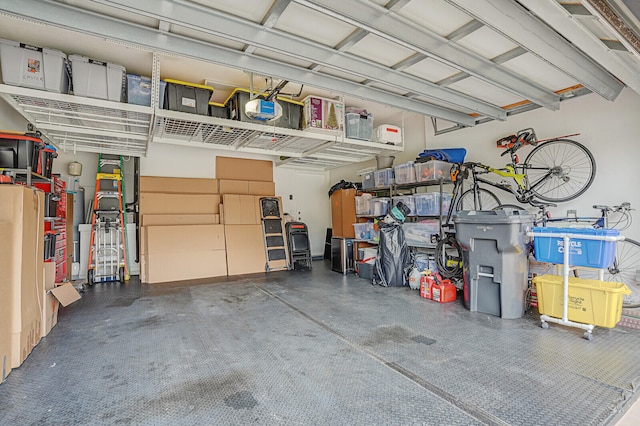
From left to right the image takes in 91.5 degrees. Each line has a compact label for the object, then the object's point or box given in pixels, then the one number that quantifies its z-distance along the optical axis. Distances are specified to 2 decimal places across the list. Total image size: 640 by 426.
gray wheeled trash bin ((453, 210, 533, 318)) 3.15
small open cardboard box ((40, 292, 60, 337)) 2.80
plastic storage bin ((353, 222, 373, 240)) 5.50
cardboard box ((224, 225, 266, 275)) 5.93
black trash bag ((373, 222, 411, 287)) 4.64
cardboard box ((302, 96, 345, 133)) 4.44
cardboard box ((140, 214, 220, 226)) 5.55
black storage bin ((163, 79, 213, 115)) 3.81
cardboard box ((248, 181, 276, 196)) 6.64
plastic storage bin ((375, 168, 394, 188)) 5.21
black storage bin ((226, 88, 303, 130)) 4.15
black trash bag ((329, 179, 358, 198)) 6.07
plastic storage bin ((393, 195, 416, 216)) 4.79
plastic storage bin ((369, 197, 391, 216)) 5.28
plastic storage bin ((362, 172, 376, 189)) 5.61
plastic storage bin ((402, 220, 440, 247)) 4.45
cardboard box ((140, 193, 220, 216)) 5.61
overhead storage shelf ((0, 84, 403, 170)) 3.41
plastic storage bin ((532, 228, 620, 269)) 2.56
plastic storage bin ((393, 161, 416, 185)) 4.78
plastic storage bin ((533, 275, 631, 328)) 2.61
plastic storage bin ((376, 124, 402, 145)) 5.13
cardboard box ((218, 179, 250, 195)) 6.39
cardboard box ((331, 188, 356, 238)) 5.92
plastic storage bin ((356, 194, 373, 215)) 5.59
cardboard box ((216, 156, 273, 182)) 6.53
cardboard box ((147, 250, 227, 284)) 5.25
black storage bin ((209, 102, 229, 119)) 4.41
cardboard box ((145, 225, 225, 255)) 5.36
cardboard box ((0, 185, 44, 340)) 2.24
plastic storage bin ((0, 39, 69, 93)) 2.90
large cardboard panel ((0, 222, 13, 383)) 2.08
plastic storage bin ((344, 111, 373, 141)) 4.91
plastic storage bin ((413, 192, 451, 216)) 4.41
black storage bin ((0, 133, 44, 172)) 2.99
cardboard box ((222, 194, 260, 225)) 6.10
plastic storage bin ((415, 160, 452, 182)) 4.39
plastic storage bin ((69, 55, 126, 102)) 3.21
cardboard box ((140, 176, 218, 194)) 5.74
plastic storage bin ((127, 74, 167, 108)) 3.57
